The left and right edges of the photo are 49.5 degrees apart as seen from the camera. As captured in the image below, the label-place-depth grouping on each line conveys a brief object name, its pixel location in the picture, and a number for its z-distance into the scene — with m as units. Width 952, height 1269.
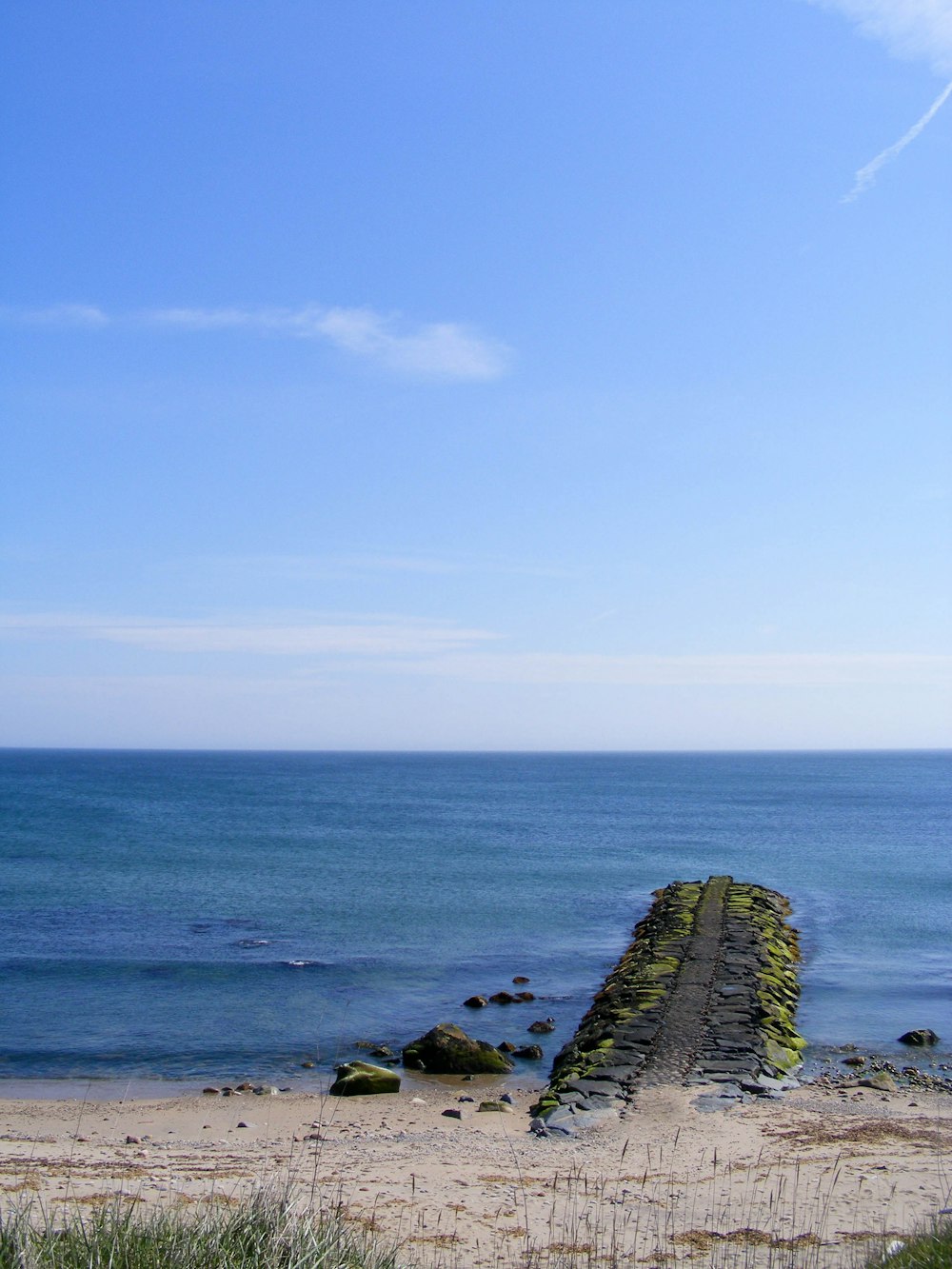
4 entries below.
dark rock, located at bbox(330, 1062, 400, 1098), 20.59
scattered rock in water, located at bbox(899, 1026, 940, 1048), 23.80
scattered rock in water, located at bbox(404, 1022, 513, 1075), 22.33
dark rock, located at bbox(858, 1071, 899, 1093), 20.45
